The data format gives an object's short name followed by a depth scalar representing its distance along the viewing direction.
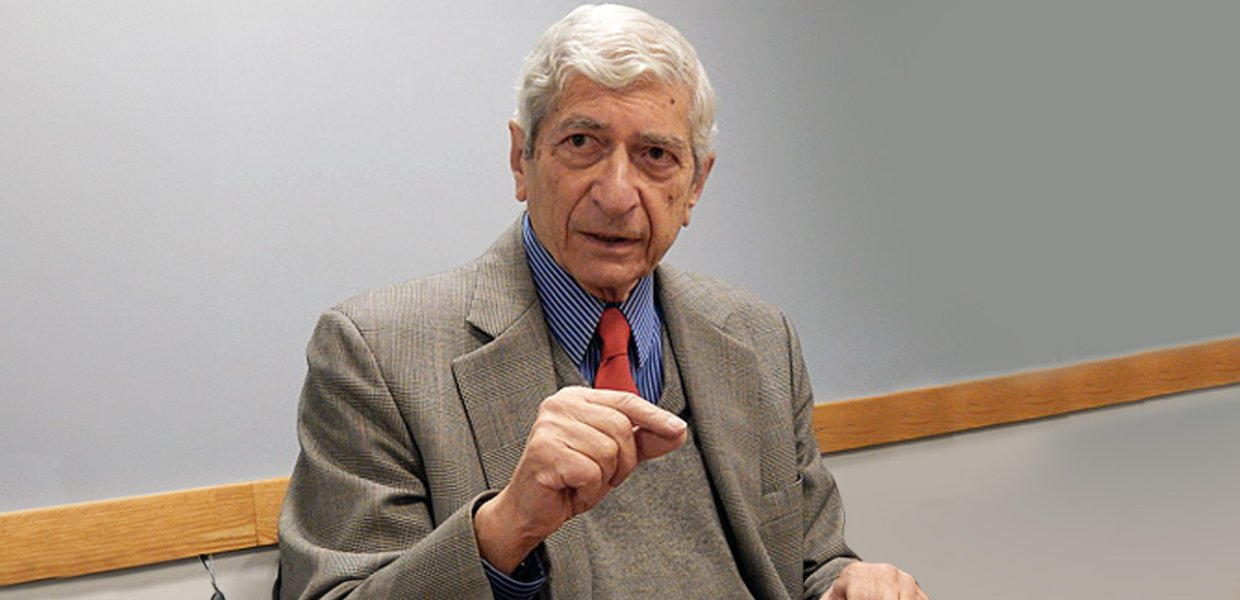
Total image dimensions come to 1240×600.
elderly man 2.05
